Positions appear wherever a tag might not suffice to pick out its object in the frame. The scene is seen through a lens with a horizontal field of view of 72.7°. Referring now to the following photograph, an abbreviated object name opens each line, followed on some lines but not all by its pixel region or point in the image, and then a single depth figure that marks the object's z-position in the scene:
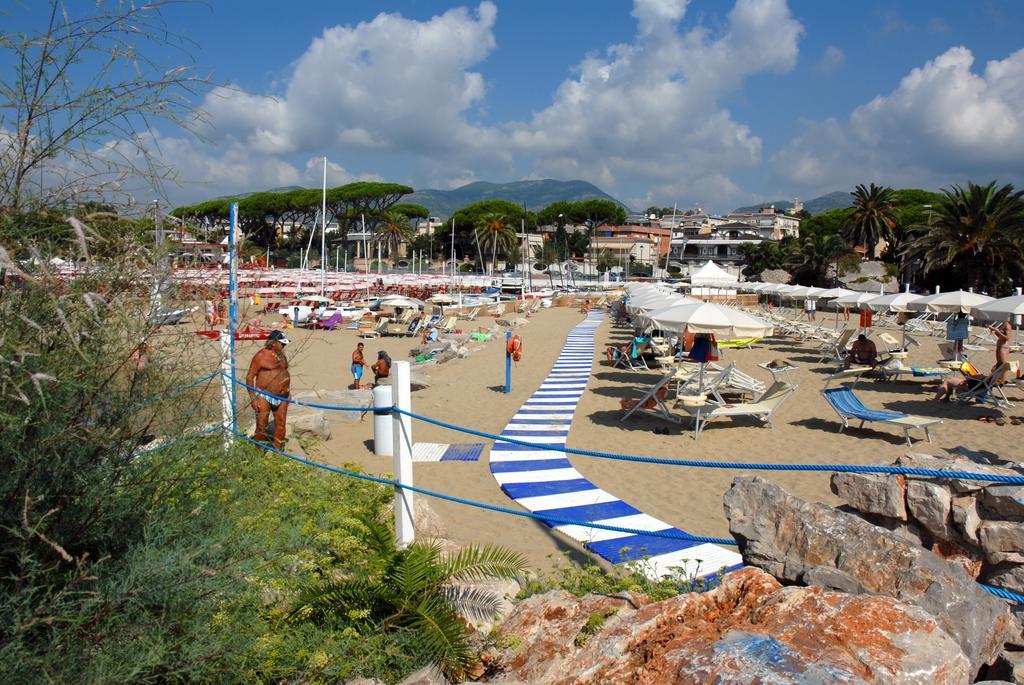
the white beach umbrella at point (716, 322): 9.48
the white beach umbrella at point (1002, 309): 12.24
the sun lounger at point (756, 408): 9.11
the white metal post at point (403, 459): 4.10
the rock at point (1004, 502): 3.32
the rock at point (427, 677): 2.51
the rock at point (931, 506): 3.49
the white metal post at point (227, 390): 2.96
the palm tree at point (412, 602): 2.86
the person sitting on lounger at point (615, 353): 16.06
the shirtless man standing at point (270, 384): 6.68
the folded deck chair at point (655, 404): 9.69
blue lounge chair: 8.25
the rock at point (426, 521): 4.60
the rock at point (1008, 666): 2.44
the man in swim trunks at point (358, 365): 12.48
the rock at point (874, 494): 3.67
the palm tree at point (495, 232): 72.06
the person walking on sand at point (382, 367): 11.87
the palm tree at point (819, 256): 50.25
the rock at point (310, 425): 7.85
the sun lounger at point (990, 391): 10.45
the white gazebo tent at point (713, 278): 26.80
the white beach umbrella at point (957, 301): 14.64
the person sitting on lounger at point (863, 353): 13.91
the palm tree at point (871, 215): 51.25
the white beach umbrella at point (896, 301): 17.75
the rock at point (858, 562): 2.46
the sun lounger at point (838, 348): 15.98
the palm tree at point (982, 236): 34.72
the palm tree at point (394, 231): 75.06
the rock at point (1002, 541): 3.28
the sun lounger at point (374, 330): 23.73
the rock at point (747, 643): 1.84
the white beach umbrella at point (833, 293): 24.66
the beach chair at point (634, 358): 15.41
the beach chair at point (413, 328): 24.41
